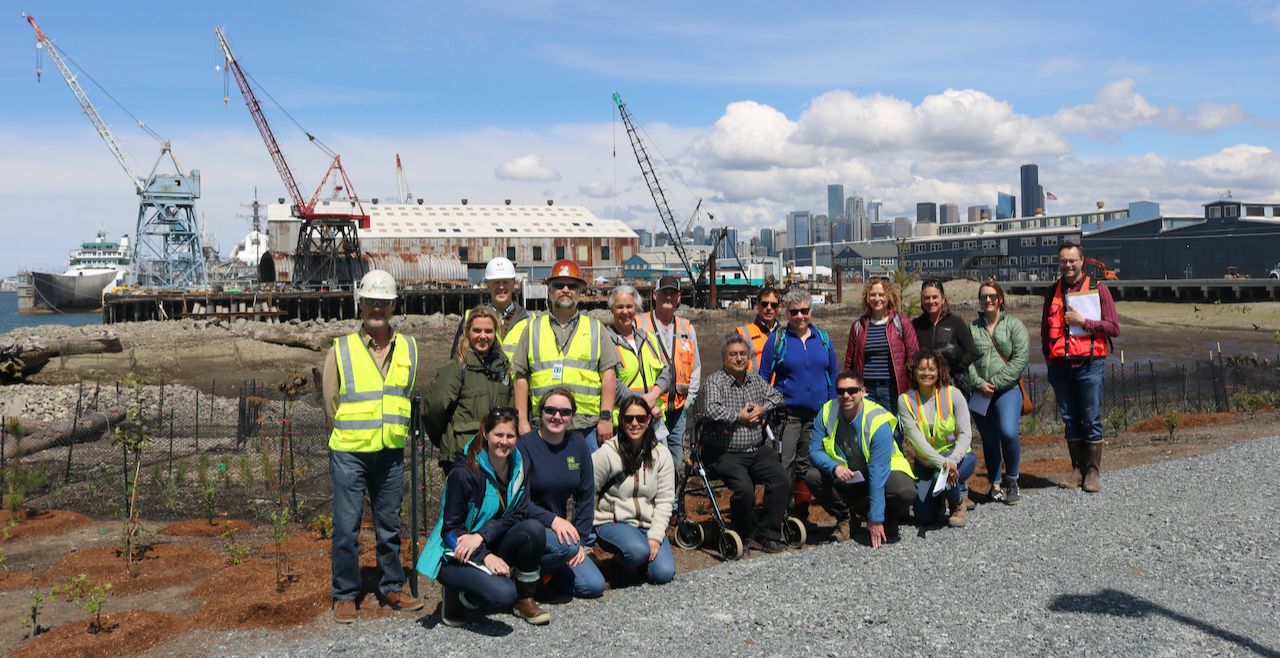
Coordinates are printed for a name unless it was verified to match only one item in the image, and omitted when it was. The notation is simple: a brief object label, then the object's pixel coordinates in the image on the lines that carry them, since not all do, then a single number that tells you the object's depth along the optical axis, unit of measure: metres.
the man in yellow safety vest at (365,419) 5.46
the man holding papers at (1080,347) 7.51
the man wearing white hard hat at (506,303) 6.21
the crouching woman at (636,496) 5.92
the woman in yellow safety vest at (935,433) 6.86
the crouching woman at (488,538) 5.12
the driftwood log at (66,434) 12.70
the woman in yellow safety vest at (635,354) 6.77
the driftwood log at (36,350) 23.08
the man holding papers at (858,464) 6.51
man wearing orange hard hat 6.12
